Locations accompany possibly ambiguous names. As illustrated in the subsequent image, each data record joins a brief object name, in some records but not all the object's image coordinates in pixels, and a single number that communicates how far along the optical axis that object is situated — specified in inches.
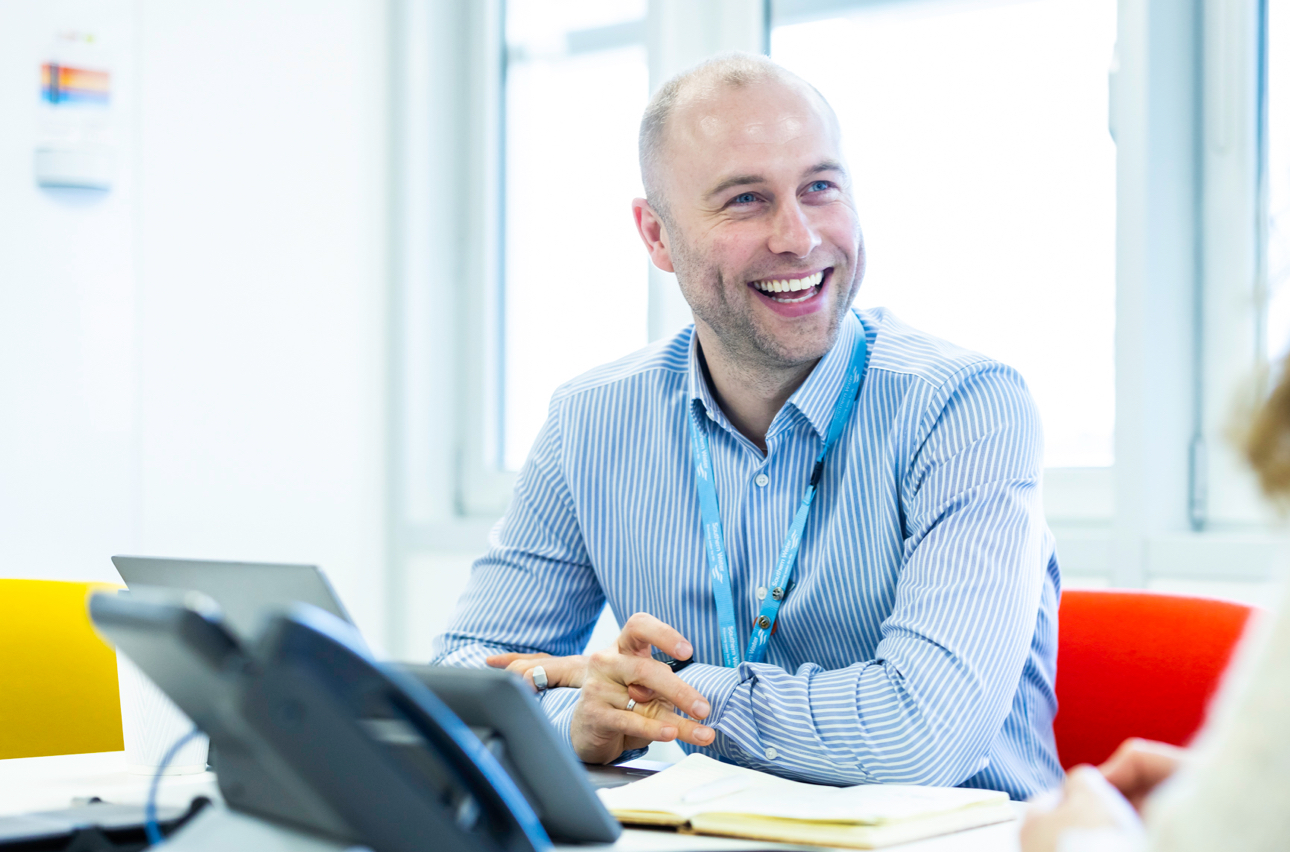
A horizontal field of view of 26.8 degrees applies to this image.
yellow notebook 67.9
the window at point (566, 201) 122.5
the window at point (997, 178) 101.8
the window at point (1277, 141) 96.2
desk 67.7
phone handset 53.5
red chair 77.7
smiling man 75.5
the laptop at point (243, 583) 68.7
